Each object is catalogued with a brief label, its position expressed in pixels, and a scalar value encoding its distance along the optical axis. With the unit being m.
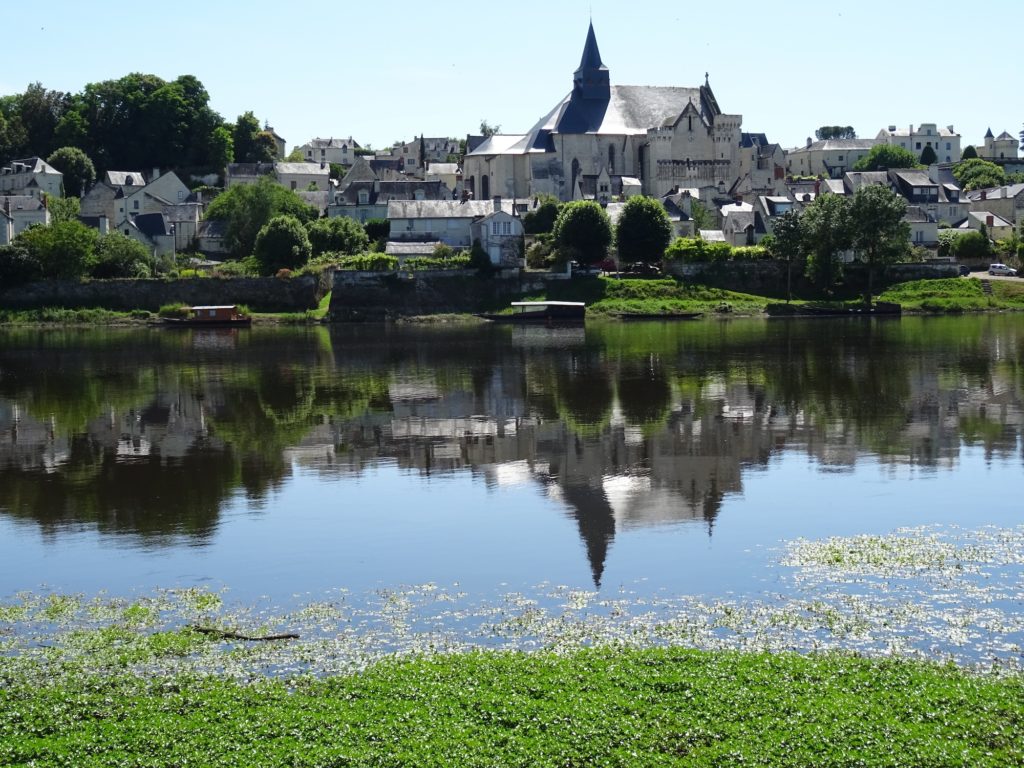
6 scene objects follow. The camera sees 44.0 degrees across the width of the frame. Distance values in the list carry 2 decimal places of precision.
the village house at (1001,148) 184.75
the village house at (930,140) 169.38
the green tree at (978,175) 136.12
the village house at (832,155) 158.38
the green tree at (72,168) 127.25
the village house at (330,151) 164.62
